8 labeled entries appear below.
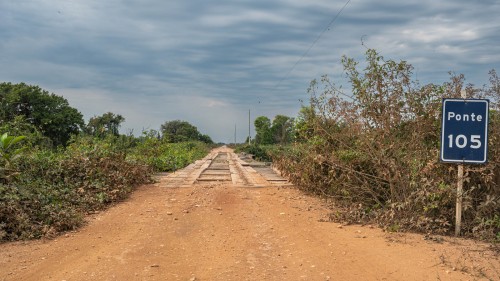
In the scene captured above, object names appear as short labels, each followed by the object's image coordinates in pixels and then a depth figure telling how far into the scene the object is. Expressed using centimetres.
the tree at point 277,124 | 6564
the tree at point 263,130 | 6631
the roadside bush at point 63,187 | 667
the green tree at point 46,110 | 3956
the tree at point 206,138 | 10241
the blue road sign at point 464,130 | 601
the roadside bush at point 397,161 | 634
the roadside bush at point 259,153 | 3178
